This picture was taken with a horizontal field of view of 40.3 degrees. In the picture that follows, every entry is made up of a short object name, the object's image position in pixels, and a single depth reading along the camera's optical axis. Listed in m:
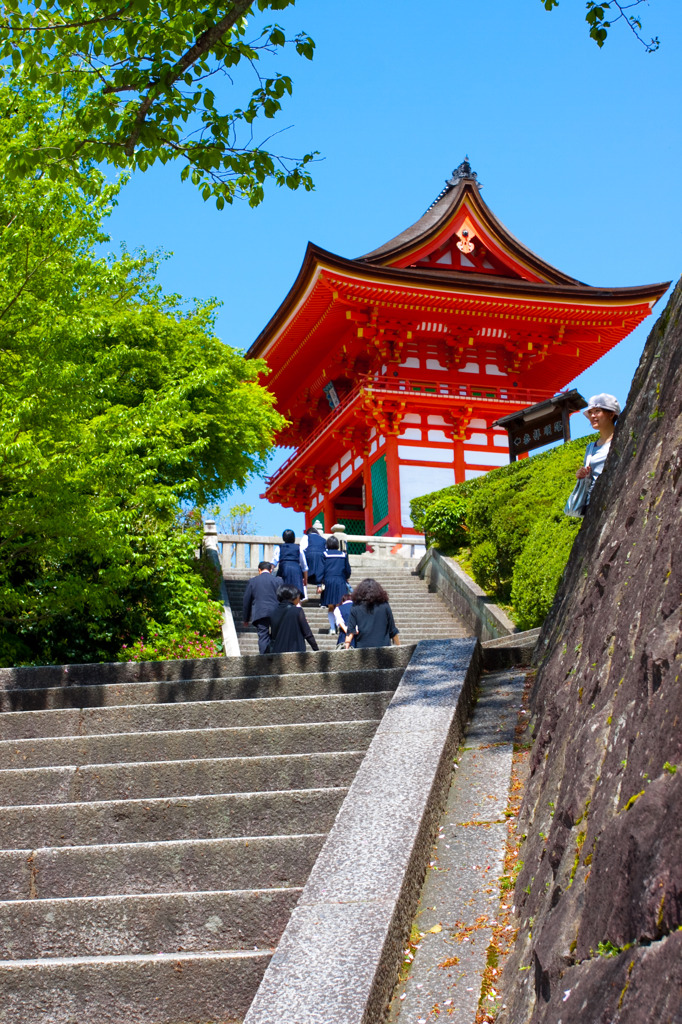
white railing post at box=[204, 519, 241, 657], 12.91
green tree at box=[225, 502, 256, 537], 33.38
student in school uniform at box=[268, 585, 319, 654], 8.30
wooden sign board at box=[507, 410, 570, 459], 17.09
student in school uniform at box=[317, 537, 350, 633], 11.84
